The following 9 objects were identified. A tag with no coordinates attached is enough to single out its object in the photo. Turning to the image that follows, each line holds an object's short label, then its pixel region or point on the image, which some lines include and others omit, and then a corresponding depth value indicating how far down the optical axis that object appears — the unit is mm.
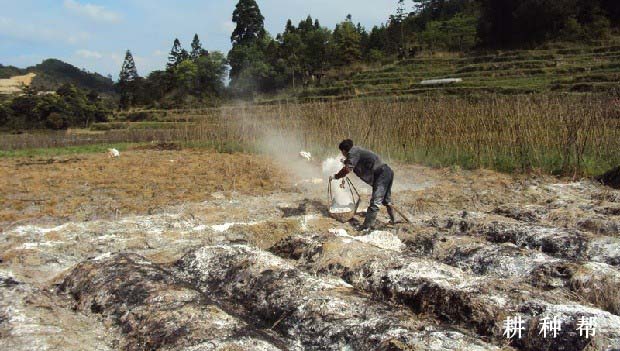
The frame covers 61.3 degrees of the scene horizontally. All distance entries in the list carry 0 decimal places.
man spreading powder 7414
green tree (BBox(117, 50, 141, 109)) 61050
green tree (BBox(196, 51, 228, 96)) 56656
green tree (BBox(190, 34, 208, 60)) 76062
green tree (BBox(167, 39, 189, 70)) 69812
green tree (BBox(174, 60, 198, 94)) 55812
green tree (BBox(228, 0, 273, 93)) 52562
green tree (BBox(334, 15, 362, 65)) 47781
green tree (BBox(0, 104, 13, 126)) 44031
